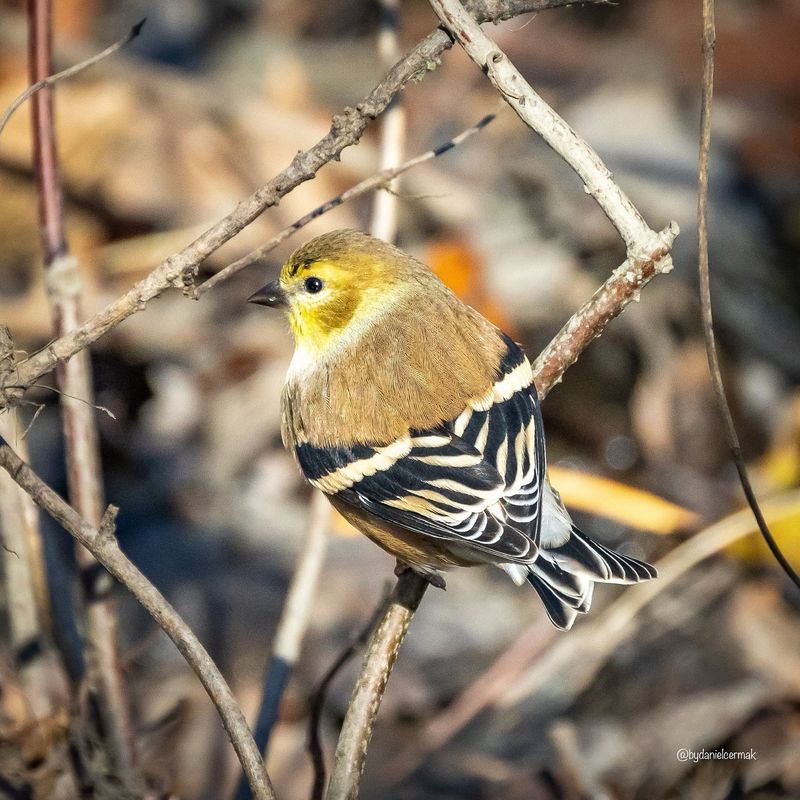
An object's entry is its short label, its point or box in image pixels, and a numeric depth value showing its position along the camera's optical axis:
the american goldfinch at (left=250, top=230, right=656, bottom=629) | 5.69
